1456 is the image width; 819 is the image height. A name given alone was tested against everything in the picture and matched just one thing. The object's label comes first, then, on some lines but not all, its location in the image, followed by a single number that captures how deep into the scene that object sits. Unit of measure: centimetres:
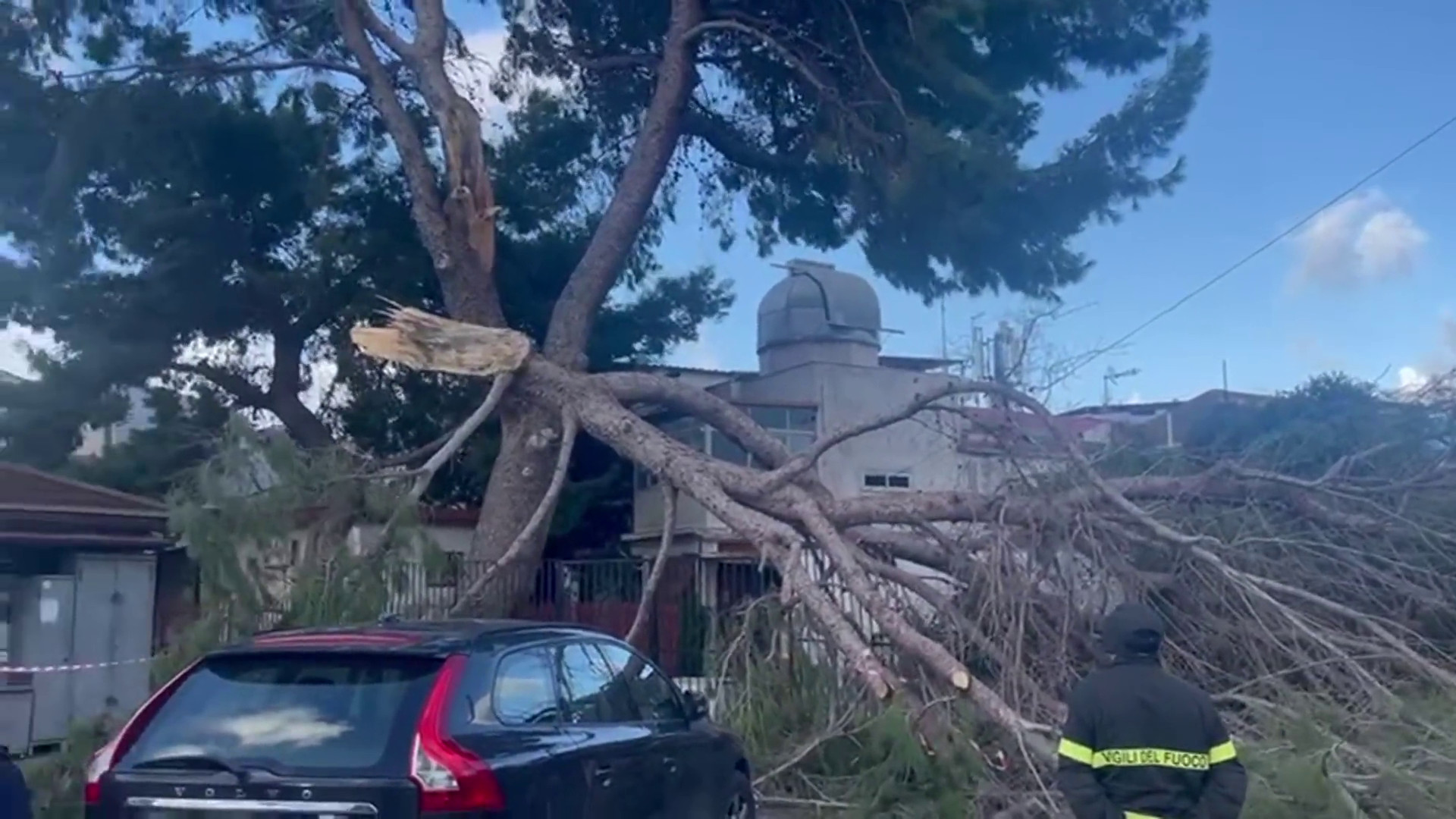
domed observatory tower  2855
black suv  516
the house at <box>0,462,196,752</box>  1311
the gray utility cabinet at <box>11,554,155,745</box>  1331
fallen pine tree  978
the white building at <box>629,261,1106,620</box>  2647
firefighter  493
